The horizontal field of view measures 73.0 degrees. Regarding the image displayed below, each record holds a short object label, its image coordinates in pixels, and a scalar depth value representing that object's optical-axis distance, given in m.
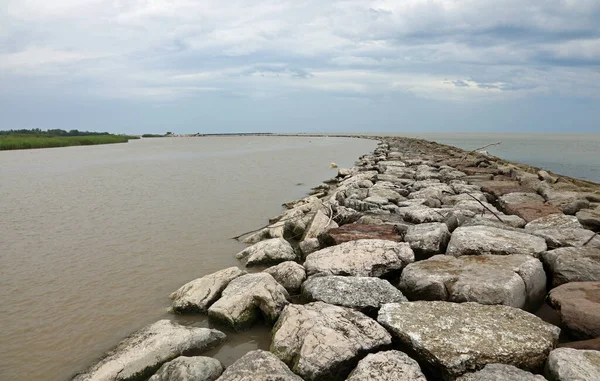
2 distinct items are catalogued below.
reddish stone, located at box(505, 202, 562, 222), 6.17
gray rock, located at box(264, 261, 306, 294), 4.54
